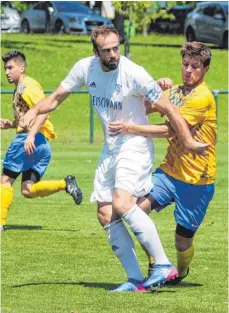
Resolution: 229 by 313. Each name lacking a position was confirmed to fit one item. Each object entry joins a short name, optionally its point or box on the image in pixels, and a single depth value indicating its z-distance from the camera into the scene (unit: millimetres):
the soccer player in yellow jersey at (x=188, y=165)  12775
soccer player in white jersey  12348
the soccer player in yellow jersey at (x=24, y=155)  17438
